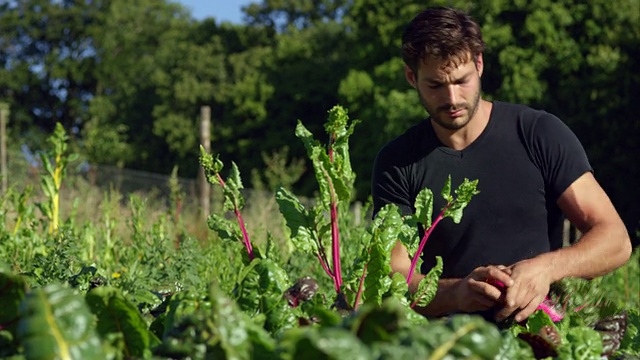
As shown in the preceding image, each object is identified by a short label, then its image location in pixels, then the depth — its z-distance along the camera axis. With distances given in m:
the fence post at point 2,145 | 19.45
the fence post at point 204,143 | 16.79
